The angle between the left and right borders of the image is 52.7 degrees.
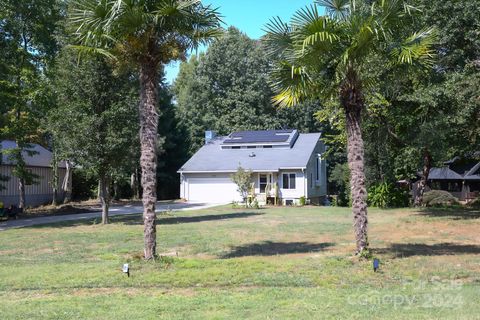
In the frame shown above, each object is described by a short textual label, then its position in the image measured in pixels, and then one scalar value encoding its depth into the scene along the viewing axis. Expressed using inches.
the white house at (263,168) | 1386.6
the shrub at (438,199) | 1279.5
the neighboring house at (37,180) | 1154.7
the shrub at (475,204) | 1253.0
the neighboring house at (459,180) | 1800.0
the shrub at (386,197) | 1167.6
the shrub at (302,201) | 1331.6
